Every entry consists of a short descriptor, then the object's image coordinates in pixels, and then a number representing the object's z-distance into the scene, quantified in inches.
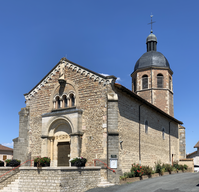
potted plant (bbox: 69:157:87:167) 548.1
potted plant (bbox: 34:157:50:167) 597.9
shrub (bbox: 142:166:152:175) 711.0
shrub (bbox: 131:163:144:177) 678.1
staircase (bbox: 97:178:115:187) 579.2
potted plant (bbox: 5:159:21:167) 685.9
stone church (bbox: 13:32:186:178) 644.7
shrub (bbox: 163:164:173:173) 879.7
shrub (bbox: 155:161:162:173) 811.4
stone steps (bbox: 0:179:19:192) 617.7
